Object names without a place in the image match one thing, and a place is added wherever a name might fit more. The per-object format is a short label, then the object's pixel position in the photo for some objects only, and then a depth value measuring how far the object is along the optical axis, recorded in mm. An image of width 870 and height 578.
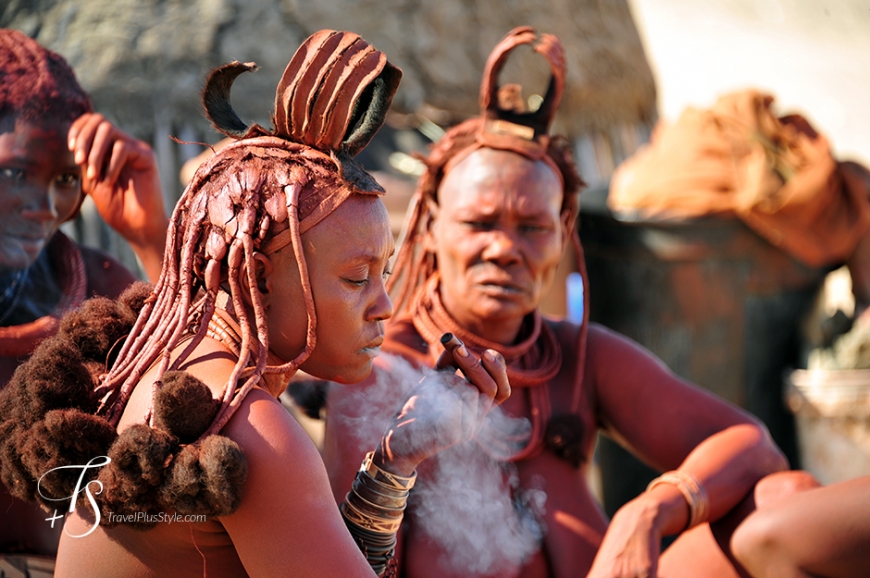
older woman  5461
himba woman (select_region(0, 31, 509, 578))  3340
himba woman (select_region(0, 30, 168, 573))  5305
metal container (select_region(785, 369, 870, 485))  10734
